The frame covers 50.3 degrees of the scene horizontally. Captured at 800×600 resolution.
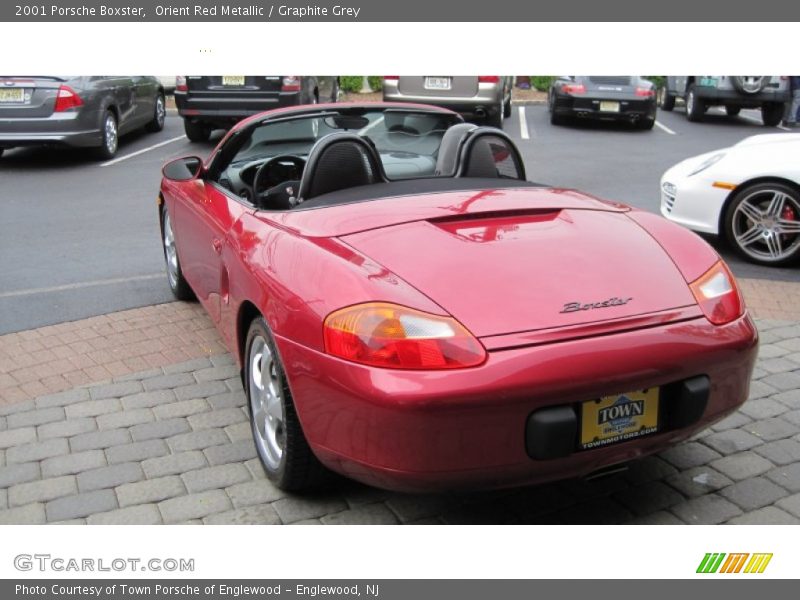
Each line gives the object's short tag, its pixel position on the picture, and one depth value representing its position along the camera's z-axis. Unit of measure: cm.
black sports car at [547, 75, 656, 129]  1543
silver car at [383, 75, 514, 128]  1380
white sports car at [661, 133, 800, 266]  634
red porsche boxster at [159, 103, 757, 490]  254
